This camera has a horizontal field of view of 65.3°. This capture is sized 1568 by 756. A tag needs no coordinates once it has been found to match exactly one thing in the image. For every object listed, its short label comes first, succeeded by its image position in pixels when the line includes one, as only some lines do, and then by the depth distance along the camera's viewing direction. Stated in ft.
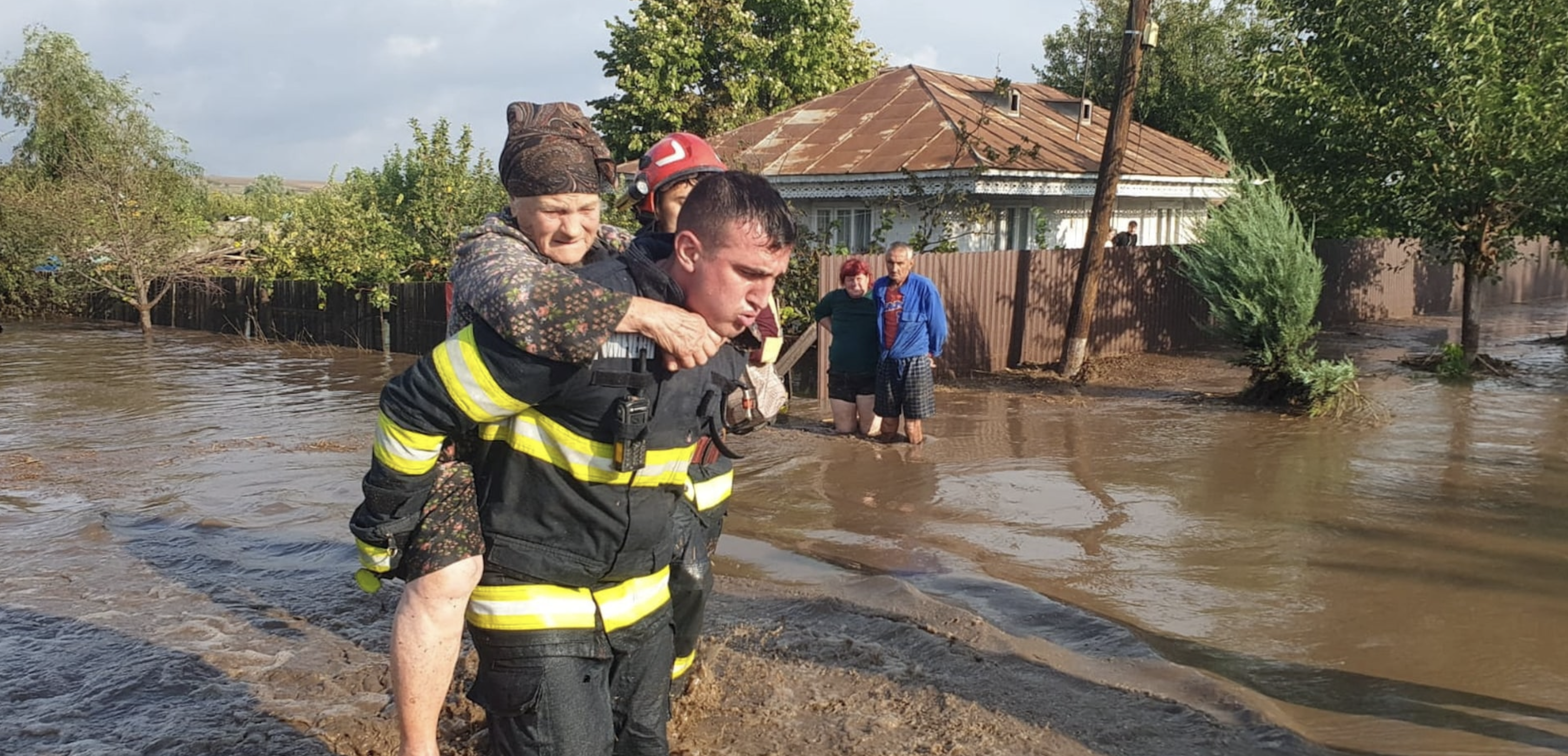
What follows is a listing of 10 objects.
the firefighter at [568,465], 8.17
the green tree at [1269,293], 37.93
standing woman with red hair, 33.12
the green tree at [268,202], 129.08
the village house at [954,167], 57.21
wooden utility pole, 44.62
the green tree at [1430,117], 42.78
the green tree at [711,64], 97.14
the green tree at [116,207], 76.48
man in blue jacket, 32.45
